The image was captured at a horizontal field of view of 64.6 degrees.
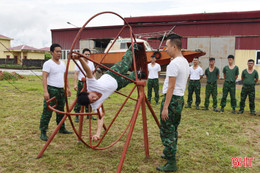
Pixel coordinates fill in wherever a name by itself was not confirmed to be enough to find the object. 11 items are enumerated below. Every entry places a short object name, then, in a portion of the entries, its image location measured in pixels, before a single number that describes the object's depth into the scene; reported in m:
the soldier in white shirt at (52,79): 4.08
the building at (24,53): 36.98
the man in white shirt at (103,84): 2.76
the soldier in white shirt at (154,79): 7.83
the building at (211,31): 15.20
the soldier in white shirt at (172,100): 2.85
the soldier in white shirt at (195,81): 7.21
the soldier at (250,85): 6.50
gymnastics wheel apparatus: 2.90
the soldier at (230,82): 6.69
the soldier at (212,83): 6.97
